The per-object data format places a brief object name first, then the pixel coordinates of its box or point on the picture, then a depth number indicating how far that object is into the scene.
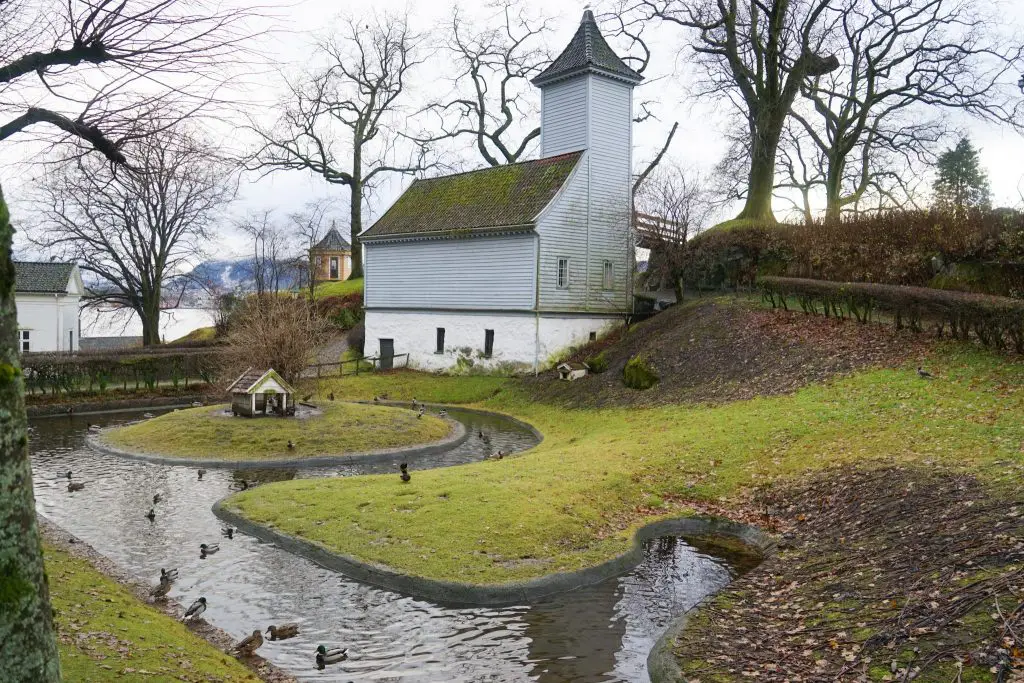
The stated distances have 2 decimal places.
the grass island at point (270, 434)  22.95
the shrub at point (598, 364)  31.98
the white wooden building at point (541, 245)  35.91
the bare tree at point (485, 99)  54.81
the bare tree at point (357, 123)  55.50
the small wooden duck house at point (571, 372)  32.56
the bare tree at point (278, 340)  27.20
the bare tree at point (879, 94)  38.03
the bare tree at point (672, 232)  35.19
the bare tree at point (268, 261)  58.31
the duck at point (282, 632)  10.42
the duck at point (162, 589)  11.56
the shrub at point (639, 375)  28.58
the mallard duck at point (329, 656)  9.66
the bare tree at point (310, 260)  54.02
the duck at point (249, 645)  9.95
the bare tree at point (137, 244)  39.50
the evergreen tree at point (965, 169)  59.28
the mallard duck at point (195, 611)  10.79
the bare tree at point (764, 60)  37.03
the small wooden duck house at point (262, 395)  25.50
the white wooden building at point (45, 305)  49.12
